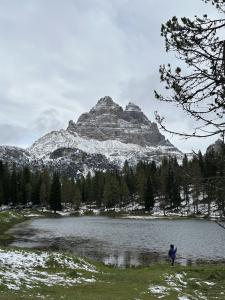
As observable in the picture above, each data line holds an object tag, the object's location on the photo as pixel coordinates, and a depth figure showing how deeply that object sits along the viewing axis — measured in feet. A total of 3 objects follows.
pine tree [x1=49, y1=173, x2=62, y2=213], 336.33
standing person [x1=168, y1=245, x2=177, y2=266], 82.34
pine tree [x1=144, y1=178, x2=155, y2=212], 315.19
